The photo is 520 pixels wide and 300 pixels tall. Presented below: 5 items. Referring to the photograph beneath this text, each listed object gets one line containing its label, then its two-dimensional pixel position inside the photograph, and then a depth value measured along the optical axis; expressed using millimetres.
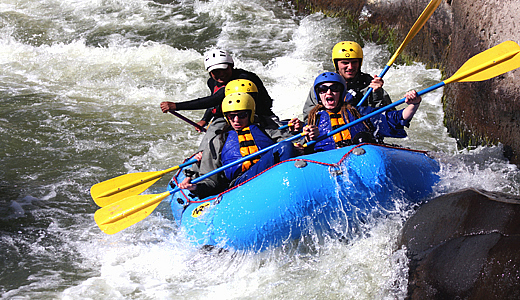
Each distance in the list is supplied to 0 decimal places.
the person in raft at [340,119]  7980
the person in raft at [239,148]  7895
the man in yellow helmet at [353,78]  9461
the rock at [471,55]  9620
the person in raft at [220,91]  9773
